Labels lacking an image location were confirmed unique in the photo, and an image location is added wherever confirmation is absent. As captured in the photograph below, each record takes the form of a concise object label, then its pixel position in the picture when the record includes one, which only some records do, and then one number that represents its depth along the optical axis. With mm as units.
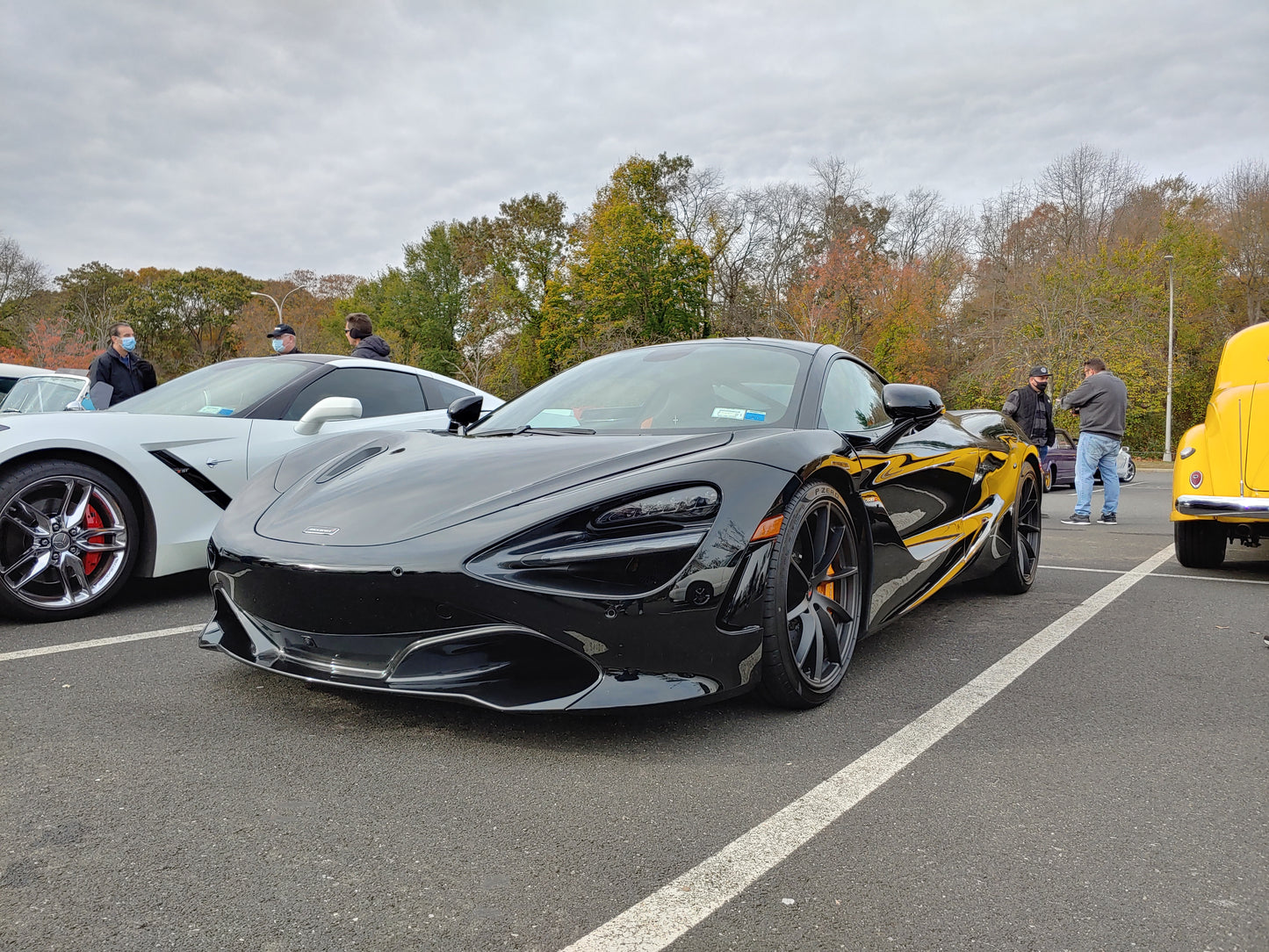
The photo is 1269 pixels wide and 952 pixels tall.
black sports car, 2346
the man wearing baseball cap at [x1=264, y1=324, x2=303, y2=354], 8086
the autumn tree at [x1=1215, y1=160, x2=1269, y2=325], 40938
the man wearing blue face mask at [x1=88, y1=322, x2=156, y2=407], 7121
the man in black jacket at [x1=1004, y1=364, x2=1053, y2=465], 10789
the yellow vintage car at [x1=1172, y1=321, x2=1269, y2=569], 5578
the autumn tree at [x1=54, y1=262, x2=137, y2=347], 44184
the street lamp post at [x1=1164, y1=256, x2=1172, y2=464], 31488
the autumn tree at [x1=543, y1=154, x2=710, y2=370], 41156
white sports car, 3863
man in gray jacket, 9234
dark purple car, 15617
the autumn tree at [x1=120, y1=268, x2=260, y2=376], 57397
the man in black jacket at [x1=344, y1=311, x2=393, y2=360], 7504
